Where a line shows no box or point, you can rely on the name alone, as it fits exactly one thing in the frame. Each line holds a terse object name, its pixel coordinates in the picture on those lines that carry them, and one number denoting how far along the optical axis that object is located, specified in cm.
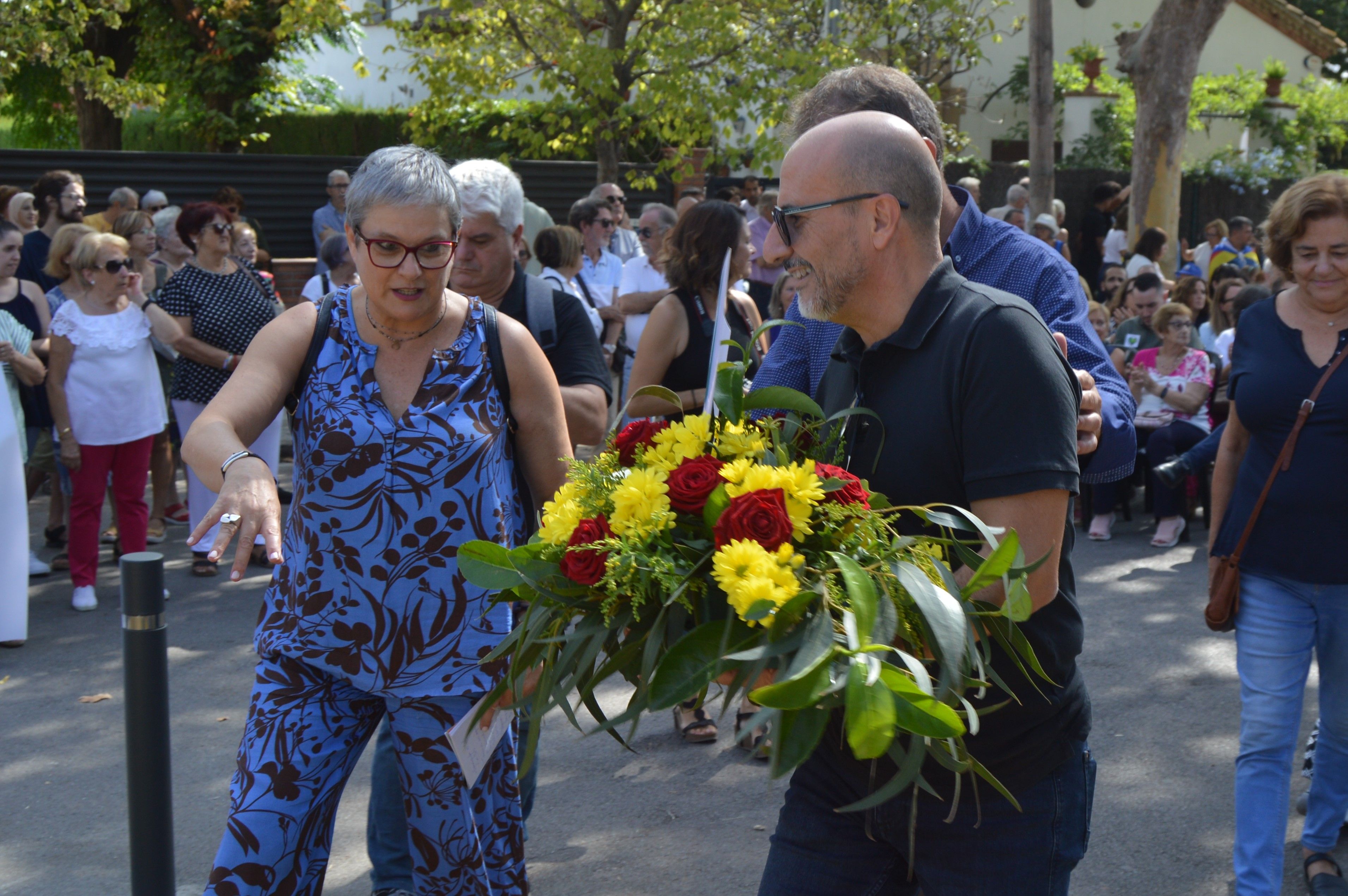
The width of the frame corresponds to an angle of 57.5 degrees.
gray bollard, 323
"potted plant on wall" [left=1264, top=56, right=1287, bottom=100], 3077
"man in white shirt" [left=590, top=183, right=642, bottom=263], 1277
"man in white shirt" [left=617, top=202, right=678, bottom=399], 831
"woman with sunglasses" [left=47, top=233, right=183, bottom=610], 703
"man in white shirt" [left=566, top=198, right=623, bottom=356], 1080
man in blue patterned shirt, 271
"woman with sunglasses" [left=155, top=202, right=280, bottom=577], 758
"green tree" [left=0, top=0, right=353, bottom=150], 2055
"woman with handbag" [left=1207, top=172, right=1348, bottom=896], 348
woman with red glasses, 266
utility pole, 1389
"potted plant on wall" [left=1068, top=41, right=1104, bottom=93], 3045
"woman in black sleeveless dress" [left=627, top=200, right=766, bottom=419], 509
